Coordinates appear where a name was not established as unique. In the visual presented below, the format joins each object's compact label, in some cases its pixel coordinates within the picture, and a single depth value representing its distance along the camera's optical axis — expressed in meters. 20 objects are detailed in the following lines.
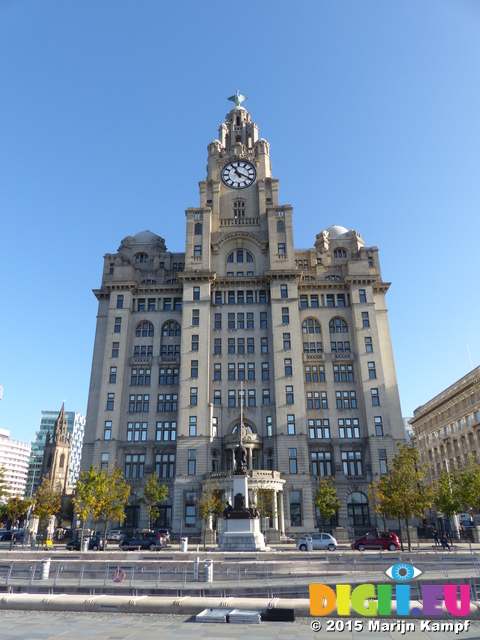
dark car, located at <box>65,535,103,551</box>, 46.38
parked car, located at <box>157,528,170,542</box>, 52.03
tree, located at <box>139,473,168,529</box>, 61.47
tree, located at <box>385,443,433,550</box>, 44.38
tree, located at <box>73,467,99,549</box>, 46.75
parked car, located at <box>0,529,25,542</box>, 71.75
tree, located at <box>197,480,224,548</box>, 51.47
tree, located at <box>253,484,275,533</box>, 55.52
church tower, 159.00
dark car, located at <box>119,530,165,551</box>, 44.16
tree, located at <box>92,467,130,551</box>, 47.72
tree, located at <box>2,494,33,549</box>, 60.20
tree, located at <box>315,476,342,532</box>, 60.12
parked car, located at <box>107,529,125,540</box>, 53.58
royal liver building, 66.75
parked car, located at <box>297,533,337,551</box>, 44.75
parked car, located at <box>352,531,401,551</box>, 42.62
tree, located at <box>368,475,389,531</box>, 49.94
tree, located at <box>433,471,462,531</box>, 53.97
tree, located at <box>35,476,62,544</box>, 54.25
